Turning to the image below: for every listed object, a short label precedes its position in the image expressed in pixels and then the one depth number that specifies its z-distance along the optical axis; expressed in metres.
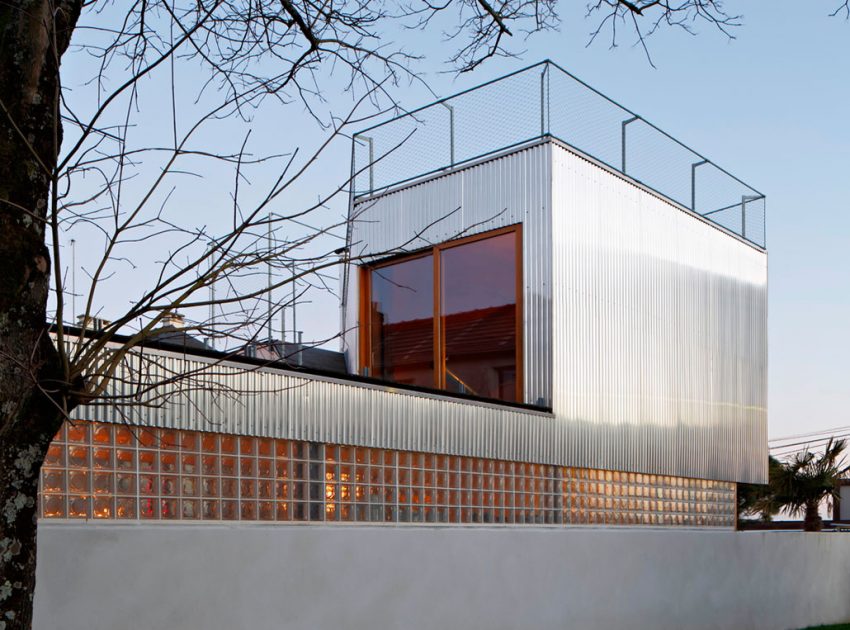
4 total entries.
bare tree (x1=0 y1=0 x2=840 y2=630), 4.03
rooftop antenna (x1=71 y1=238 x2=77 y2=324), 7.31
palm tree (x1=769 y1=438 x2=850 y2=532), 18.25
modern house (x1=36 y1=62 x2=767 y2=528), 8.32
